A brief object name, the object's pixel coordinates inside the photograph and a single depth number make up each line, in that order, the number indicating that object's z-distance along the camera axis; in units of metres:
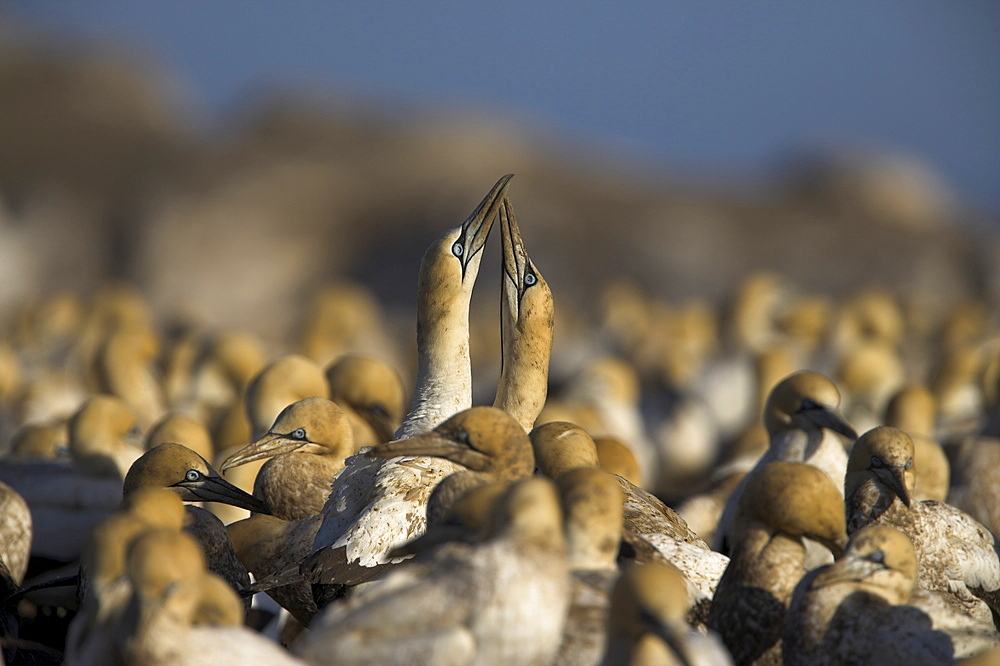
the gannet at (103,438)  18.61
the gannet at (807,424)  17.27
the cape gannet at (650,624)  8.73
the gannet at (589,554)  9.52
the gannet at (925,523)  13.33
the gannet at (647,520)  12.32
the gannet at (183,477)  14.16
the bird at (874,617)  10.27
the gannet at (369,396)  19.50
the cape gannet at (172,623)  8.94
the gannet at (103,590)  9.45
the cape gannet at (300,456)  14.81
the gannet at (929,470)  16.70
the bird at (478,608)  8.91
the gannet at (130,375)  26.17
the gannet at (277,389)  19.17
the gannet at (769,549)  11.20
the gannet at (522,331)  15.16
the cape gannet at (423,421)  12.25
